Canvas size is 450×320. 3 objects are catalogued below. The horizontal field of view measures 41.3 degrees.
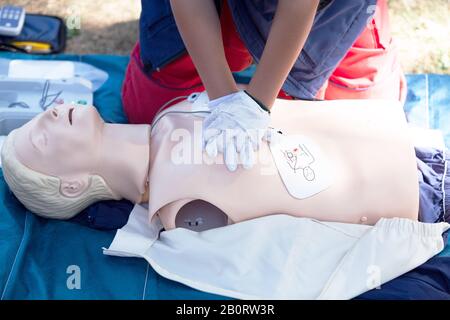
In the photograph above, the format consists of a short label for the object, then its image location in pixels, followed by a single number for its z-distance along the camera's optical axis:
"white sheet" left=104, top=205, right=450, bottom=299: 1.39
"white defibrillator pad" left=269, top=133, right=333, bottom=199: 1.48
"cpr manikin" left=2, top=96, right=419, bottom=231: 1.48
